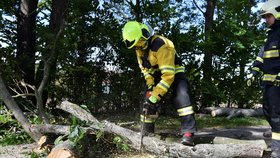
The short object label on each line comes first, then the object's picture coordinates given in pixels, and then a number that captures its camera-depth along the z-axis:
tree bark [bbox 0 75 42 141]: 4.90
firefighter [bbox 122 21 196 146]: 4.29
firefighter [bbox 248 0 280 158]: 3.87
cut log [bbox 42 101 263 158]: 3.95
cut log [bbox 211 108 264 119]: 8.15
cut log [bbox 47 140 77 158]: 3.84
